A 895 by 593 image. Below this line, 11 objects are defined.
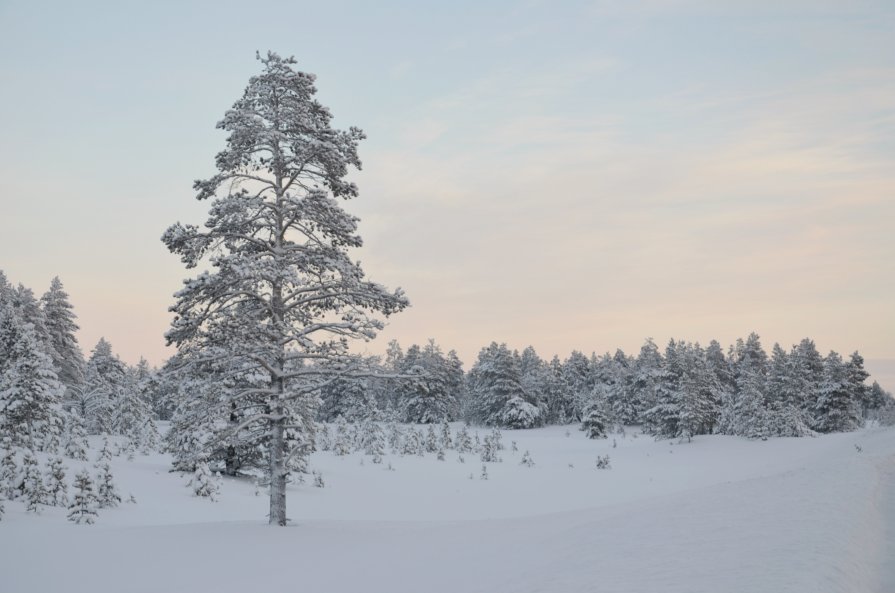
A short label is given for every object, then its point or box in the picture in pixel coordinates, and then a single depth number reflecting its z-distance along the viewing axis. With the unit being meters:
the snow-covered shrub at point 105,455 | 25.59
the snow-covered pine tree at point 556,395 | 78.19
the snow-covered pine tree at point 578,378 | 76.88
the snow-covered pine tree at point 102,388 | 54.34
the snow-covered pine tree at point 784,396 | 46.28
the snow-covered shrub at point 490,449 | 41.00
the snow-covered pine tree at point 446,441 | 46.75
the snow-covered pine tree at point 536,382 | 75.06
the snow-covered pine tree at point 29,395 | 25.50
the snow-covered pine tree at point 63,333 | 48.56
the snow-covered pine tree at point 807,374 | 57.88
